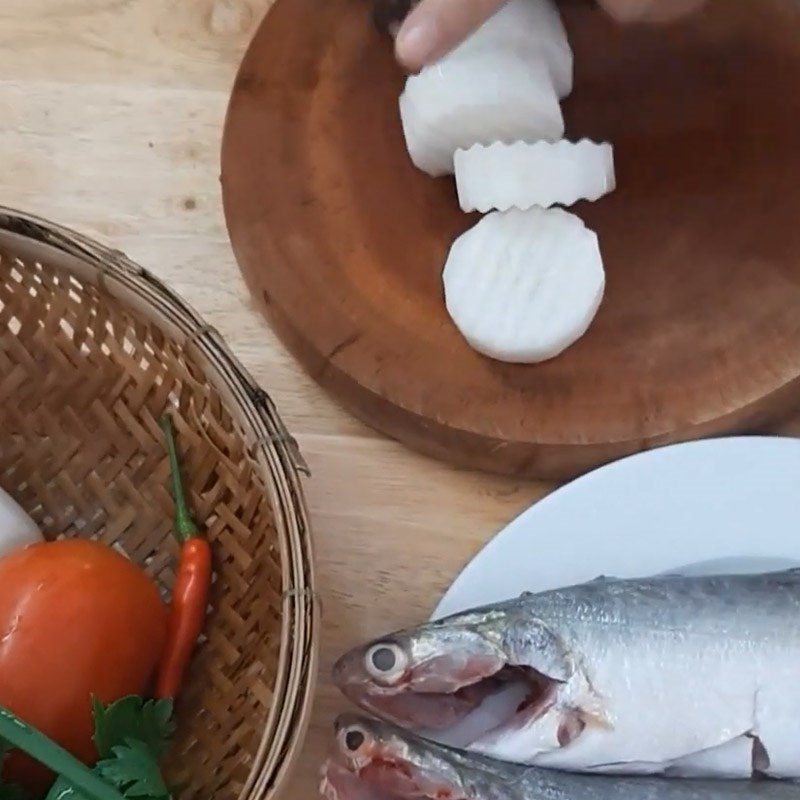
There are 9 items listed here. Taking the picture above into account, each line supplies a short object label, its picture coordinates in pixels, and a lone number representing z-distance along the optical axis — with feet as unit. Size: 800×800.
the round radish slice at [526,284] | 2.83
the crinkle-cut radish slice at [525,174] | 2.85
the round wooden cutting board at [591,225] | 2.85
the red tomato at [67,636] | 2.36
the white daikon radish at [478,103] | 2.89
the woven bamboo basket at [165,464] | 2.27
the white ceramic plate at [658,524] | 2.65
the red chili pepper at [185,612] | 2.57
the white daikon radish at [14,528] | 2.62
